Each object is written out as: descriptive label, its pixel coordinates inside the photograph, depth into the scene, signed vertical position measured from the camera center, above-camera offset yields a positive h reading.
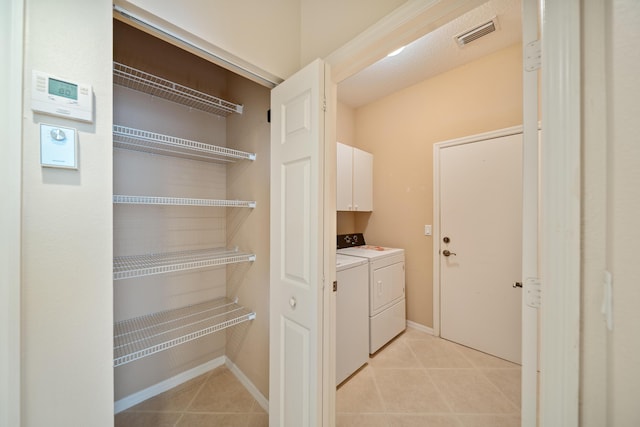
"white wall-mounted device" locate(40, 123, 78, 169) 0.75 +0.22
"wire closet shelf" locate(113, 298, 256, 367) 1.26 -0.76
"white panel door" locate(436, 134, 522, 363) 2.22 -0.32
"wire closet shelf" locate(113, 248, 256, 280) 1.24 -0.31
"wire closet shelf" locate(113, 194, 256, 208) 1.20 +0.07
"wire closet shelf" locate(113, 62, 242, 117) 1.46 +0.87
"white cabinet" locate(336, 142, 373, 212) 2.70 +0.42
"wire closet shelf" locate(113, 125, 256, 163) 1.27 +0.45
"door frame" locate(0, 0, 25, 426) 0.69 -0.02
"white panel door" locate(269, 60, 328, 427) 1.13 -0.19
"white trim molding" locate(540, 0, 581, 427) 0.57 +0.00
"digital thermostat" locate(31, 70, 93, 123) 0.74 +0.39
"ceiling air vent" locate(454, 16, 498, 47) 1.93 +1.59
